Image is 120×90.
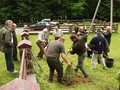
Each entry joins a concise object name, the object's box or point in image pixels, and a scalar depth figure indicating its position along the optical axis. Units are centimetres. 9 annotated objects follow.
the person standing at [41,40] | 971
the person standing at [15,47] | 874
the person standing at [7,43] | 658
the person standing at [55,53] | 607
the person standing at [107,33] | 1083
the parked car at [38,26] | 2388
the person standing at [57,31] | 1005
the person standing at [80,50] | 677
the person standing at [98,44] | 816
